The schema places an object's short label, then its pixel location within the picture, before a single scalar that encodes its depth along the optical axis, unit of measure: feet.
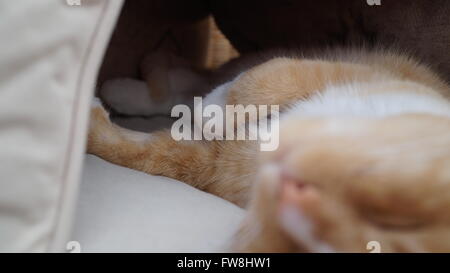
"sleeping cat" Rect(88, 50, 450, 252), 1.92
